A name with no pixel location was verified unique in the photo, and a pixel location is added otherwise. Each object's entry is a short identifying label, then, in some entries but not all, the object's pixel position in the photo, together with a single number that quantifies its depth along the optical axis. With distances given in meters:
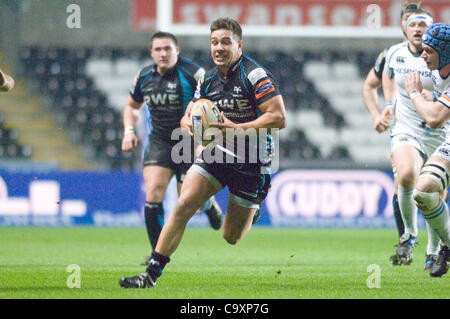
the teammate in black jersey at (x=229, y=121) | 12.16
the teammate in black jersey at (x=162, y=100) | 16.58
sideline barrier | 28.19
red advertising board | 25.64
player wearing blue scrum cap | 12.78
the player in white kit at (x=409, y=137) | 15.36
